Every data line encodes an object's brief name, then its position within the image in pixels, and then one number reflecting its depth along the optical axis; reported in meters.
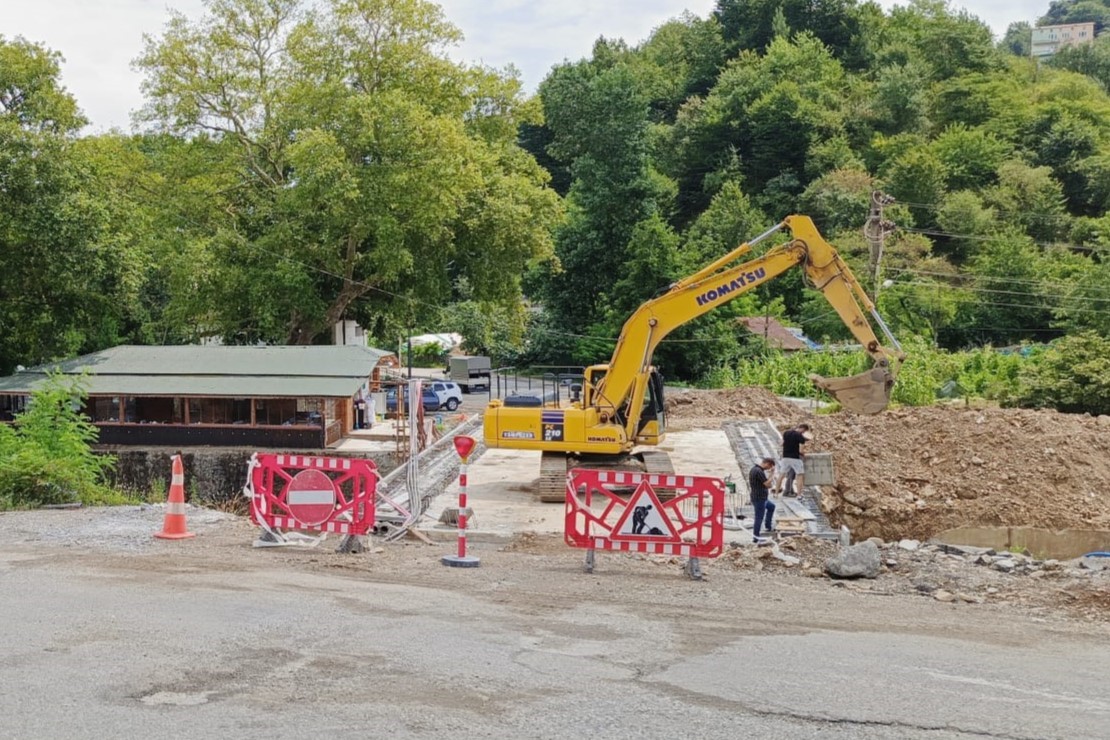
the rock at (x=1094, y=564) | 14.85
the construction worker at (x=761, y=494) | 16.20
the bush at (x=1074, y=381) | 31.69
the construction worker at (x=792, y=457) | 19.16
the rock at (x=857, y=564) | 13.83
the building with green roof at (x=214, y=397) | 31.16
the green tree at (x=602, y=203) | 62.78
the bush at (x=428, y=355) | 66.94
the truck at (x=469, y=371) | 51.44
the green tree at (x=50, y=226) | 31.66
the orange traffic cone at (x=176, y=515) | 13.79
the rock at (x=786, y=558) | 14.62
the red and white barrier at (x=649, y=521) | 12.96
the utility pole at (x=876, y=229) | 35.18
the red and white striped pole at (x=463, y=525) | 13.20
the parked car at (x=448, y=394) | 40.91
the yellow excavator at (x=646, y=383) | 19.59
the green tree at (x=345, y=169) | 37.44
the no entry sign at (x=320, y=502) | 13.48
